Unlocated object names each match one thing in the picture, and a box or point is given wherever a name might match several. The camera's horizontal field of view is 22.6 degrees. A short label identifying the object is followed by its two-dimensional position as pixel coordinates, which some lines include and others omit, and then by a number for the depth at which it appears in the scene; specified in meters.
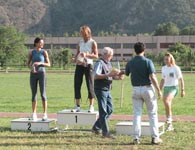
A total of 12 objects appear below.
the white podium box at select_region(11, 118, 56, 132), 12.65
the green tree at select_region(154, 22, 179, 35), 160.00
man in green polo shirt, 10.46
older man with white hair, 11.34
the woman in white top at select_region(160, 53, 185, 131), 12.91
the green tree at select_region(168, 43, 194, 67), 92.06
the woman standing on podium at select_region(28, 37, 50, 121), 12.65
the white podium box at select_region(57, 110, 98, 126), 12.45
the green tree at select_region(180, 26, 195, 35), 159.88
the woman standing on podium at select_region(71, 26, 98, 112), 12.13
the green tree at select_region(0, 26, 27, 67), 106.14
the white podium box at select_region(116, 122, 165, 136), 11.79
